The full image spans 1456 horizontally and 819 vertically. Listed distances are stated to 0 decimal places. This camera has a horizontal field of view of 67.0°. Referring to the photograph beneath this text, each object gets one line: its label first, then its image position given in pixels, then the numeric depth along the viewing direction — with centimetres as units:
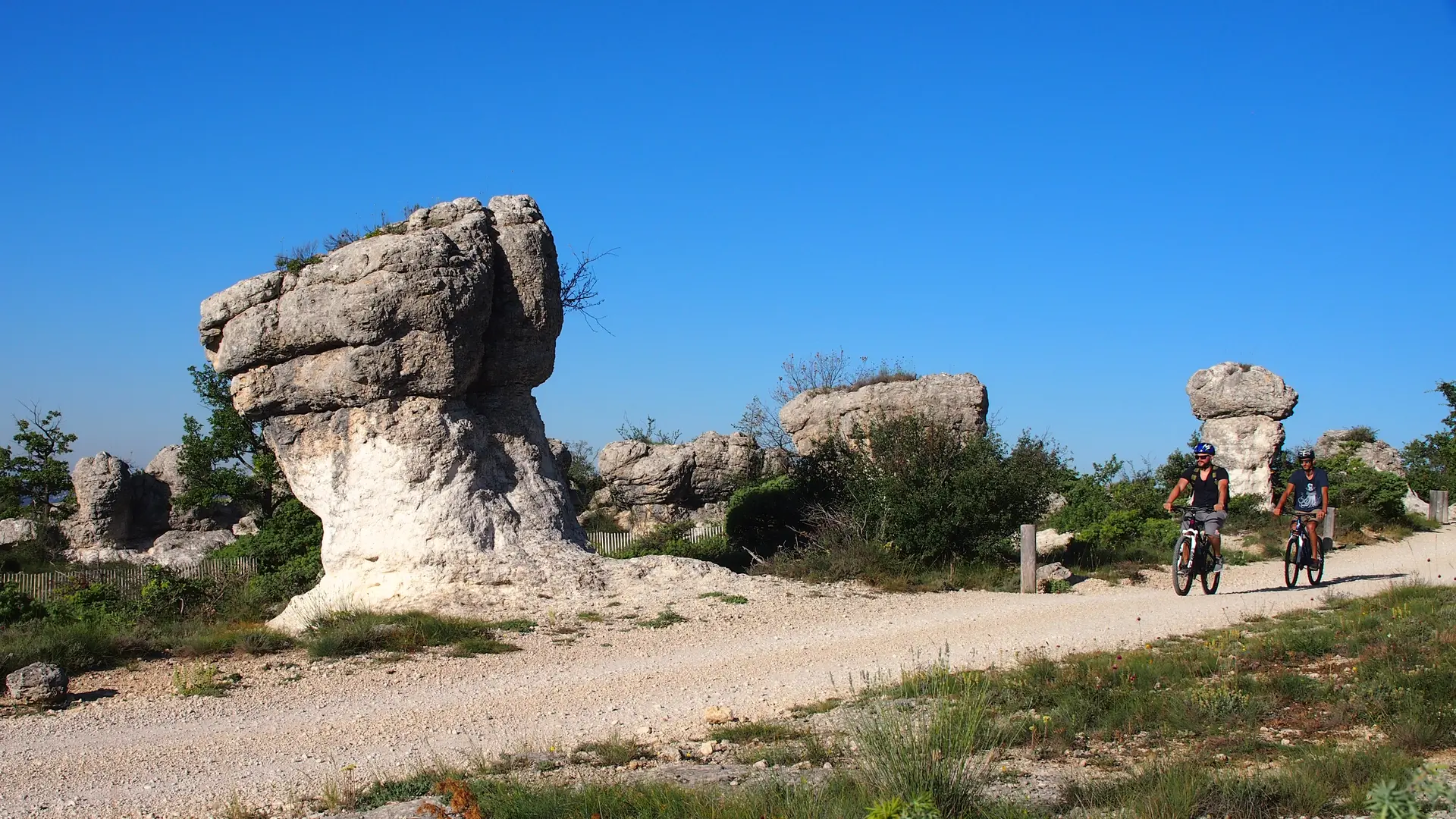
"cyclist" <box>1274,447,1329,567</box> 1489
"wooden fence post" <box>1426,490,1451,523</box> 2783
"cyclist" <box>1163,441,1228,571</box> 1302
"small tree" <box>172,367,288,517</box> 2700
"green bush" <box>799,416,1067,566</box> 1730
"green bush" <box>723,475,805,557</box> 2222
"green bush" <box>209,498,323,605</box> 1770
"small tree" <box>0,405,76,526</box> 3016
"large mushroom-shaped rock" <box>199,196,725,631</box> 1420
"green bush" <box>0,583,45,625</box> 1301
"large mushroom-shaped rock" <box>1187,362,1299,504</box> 2822
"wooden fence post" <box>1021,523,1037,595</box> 1603
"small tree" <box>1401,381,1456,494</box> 3359
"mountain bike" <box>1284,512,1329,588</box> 1488
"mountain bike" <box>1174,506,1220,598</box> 1334
